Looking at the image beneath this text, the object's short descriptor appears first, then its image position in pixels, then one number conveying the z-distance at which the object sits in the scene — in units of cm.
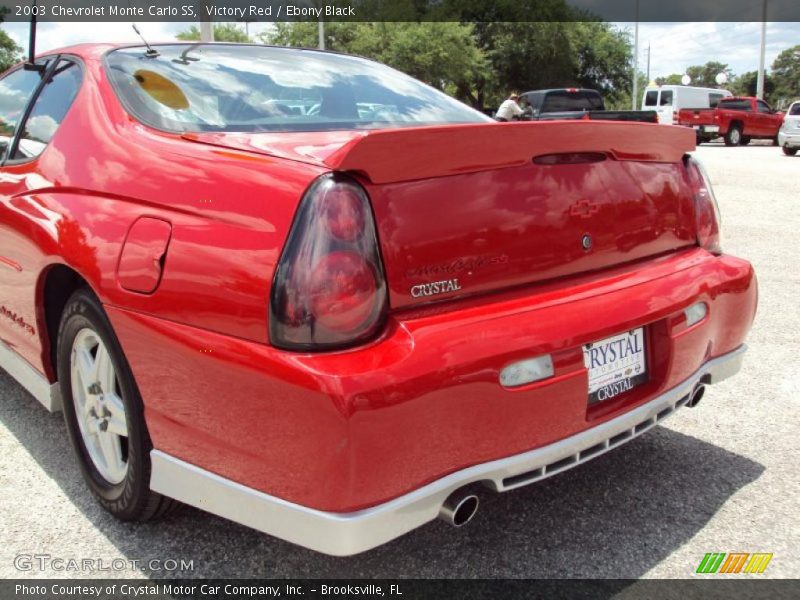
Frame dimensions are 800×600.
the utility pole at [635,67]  5078
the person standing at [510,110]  1548
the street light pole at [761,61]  4062
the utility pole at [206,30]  1098
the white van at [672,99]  2777
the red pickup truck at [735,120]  2719
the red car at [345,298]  172
